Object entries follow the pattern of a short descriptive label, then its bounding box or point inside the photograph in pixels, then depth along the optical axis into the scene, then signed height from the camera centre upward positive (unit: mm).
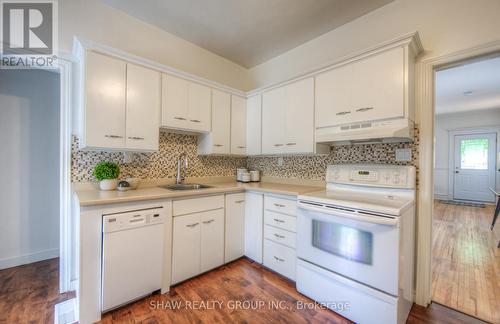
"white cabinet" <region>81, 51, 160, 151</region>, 1753 +502
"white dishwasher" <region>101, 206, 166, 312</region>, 1561 -766
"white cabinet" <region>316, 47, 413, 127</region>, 1653 +642
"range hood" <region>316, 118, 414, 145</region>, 1600 +260
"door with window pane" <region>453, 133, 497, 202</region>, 5797 -105
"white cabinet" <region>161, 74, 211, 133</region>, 2197 +627
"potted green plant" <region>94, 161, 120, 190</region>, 1922 -147
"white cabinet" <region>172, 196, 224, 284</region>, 1953 -805
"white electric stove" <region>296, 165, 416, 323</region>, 1392 -633
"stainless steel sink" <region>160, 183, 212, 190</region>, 2406 -315
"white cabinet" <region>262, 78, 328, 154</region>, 2266 +495
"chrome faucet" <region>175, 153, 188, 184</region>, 2551 -76
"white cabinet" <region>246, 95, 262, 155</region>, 2817 +493
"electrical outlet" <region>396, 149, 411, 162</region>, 1837 +66
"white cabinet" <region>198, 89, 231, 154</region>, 2631 +404
